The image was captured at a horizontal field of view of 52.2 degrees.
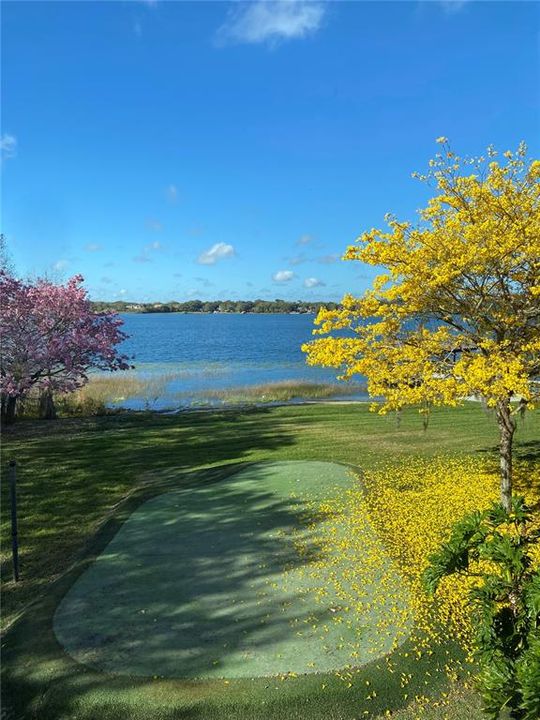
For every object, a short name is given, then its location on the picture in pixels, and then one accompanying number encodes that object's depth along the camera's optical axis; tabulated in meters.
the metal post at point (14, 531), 7.13
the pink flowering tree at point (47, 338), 19.80
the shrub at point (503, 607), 3.33
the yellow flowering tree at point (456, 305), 6.89
